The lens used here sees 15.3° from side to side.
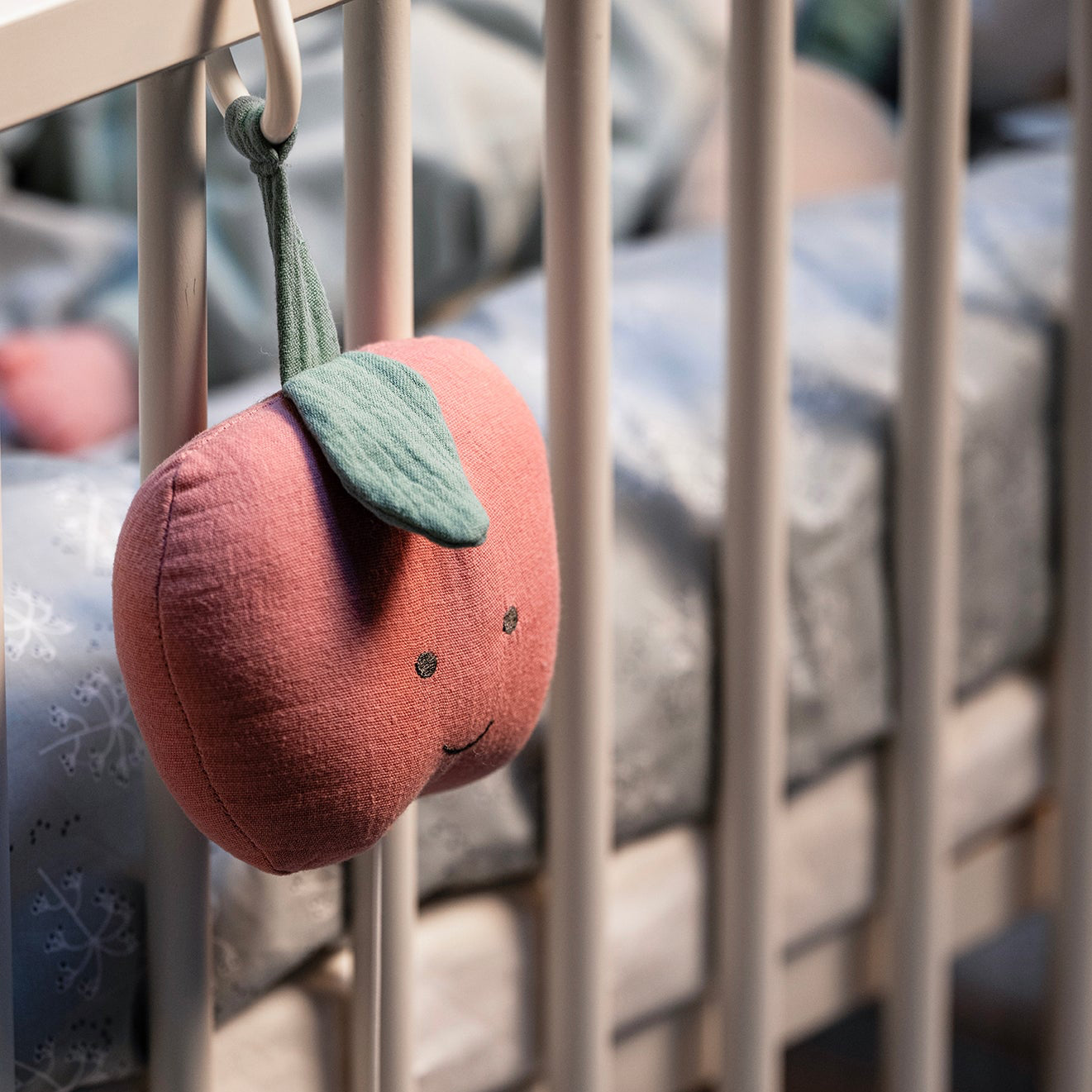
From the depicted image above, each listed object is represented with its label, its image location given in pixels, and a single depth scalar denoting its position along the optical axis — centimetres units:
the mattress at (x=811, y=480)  132
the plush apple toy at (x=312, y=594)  108
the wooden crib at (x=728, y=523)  112
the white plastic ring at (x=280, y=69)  108
